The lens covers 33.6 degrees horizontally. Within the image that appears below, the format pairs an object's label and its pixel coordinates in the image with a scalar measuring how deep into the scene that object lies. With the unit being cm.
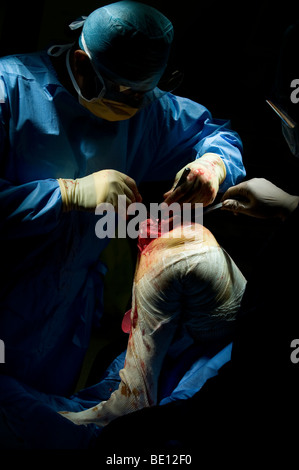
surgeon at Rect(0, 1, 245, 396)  160
